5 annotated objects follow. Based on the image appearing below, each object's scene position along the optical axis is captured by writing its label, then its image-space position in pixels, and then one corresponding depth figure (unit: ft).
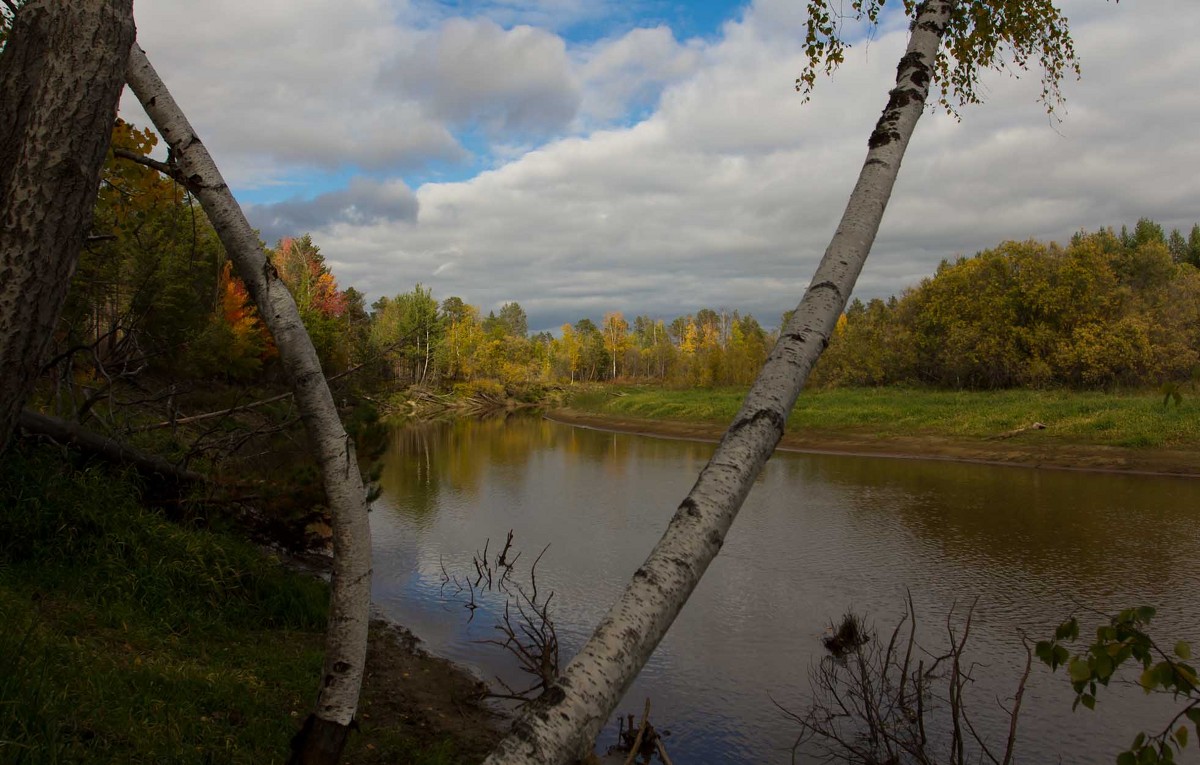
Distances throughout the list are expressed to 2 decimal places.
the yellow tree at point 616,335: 300.20
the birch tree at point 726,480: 5.21
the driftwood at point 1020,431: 79.10
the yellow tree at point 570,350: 274.57
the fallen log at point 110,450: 20.67
